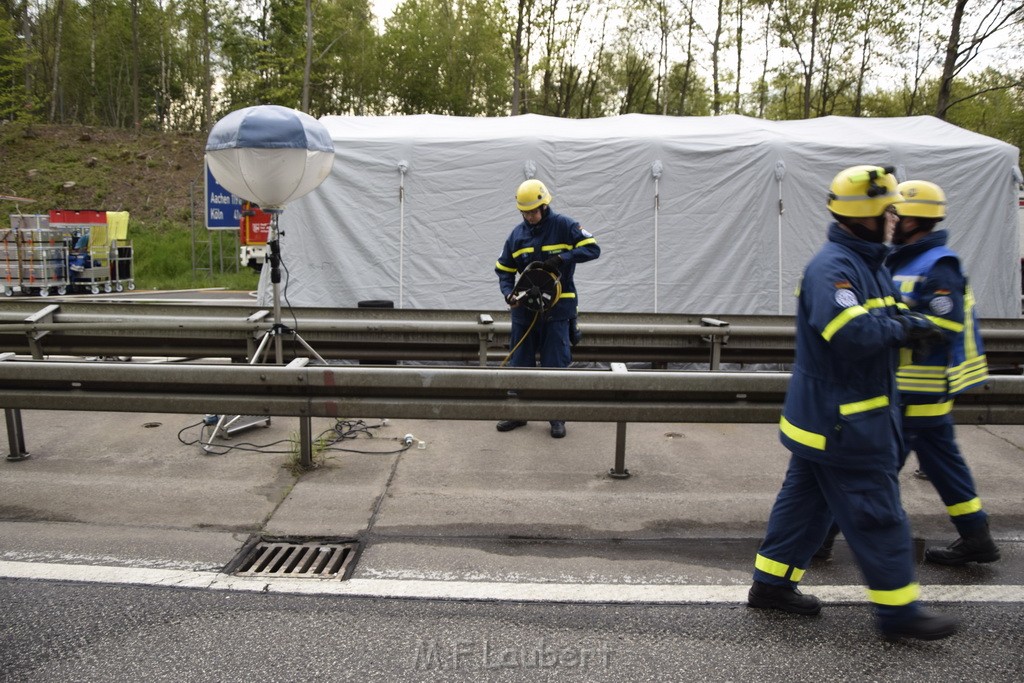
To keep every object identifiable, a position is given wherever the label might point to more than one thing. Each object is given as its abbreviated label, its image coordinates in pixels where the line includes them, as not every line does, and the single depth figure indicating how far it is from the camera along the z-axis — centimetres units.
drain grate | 385
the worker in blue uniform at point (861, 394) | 312
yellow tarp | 2150
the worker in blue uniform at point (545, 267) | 644
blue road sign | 2089
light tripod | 605
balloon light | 572
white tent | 1042
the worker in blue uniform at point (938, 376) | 379
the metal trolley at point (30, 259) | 1892
